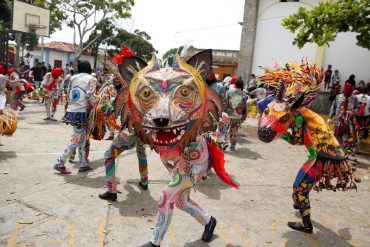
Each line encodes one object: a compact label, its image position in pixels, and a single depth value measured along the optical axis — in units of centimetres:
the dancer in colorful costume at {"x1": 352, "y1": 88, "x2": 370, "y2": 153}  889
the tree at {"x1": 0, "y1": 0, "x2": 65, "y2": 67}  2039
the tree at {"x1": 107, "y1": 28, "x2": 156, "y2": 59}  3512
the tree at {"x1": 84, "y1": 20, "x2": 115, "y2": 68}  2702
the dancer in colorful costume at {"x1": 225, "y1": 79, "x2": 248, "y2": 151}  807
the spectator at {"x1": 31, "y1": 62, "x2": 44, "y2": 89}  1593
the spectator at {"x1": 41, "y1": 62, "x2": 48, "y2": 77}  1653
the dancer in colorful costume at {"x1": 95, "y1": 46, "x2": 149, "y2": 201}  432
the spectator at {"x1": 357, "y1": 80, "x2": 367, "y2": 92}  926
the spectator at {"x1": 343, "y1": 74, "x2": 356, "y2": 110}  880
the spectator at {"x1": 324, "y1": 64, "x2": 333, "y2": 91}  1700
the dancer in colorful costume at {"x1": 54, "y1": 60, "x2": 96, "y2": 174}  546
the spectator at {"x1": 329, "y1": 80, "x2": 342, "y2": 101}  1578
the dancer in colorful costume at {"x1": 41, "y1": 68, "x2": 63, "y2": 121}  1040
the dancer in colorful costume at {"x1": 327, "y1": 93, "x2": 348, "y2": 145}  897
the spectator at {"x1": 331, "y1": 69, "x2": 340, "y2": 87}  1702
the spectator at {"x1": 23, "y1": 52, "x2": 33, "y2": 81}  1895
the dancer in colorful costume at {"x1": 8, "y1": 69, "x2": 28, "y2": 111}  864
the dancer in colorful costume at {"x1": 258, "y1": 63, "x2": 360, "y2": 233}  378
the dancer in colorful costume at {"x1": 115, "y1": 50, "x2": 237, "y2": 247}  288
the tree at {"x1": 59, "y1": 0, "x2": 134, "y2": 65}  2581
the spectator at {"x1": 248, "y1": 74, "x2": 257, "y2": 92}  1603
